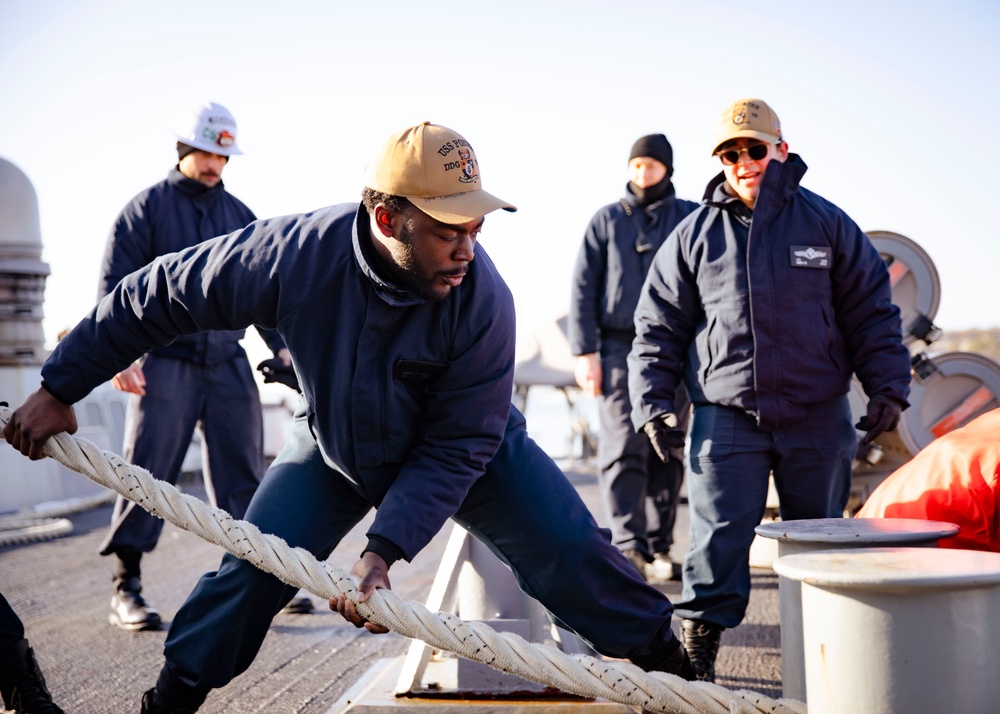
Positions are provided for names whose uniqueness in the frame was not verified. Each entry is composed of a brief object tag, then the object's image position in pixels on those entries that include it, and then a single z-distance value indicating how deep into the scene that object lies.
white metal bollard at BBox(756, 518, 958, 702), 2.75
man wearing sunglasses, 3.82
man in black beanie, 5.66
